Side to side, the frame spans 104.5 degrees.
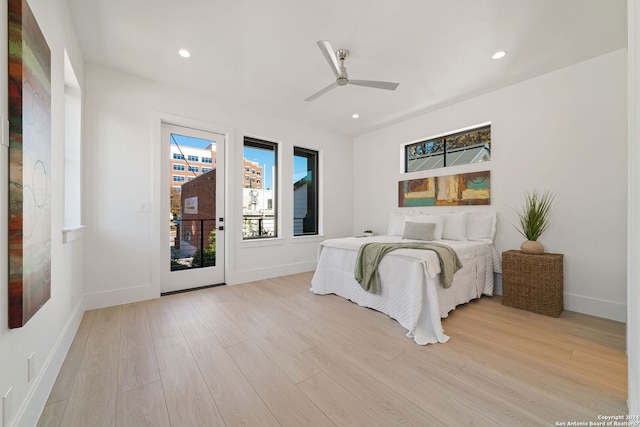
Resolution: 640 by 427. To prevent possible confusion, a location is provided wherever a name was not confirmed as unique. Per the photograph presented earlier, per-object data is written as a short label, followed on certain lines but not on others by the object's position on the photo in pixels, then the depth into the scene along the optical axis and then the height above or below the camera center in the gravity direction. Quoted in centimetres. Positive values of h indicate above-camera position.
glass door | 342 +10
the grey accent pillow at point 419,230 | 349 -25
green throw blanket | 248 -52
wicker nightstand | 264 -77
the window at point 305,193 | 492 +43
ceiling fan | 234 +143
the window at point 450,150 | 365 +103
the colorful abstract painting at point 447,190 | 357 +37
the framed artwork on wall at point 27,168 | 108 +23
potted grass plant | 289 -6
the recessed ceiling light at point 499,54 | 261 +170
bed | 229 -68
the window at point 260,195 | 420 +33
